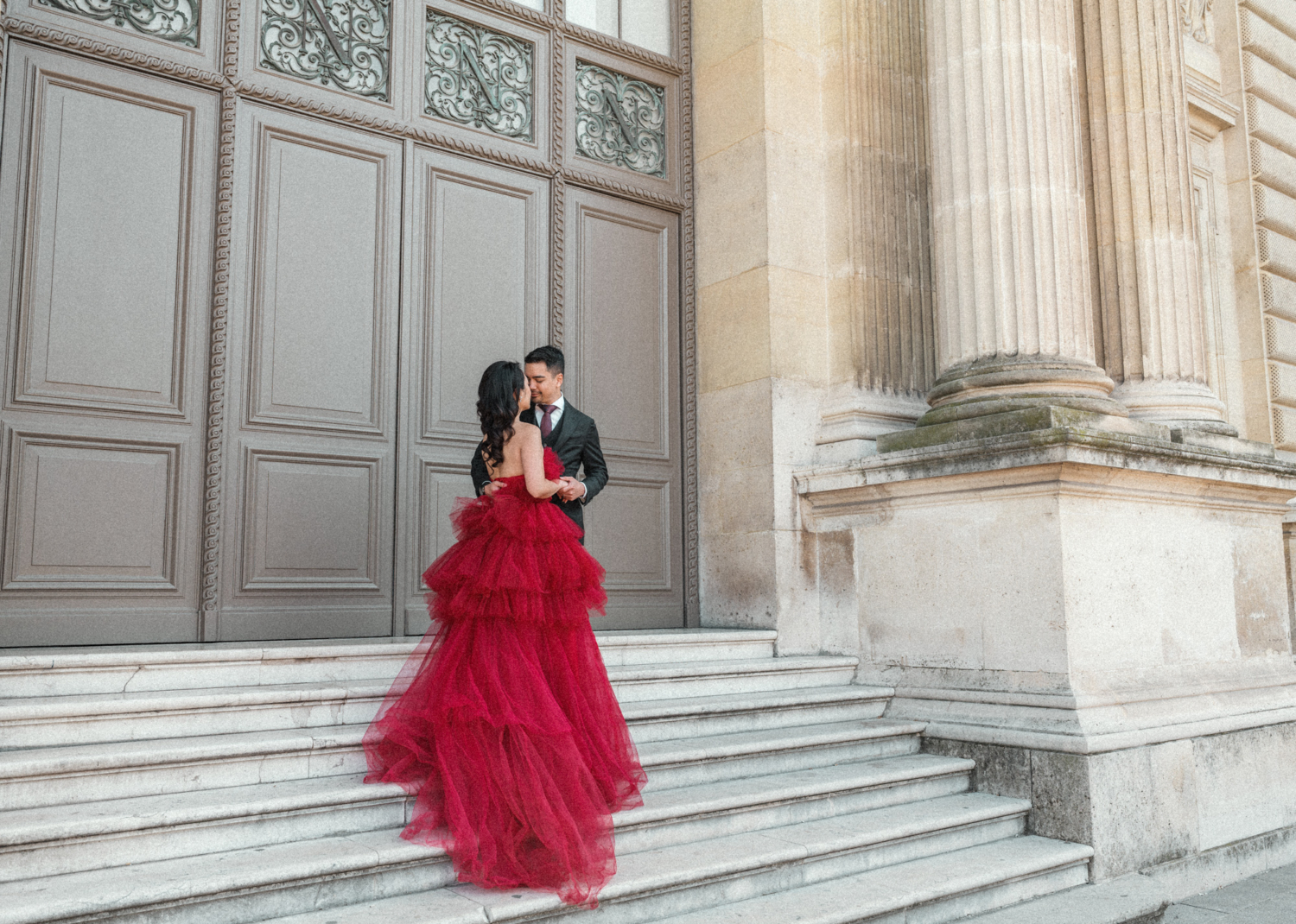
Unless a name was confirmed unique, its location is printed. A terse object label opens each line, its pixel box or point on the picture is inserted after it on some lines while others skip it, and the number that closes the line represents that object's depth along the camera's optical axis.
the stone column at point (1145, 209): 7.08
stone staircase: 3.27
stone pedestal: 5.15
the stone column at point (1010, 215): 6.14
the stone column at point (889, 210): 7.17
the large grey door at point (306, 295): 5.27
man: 5.25
